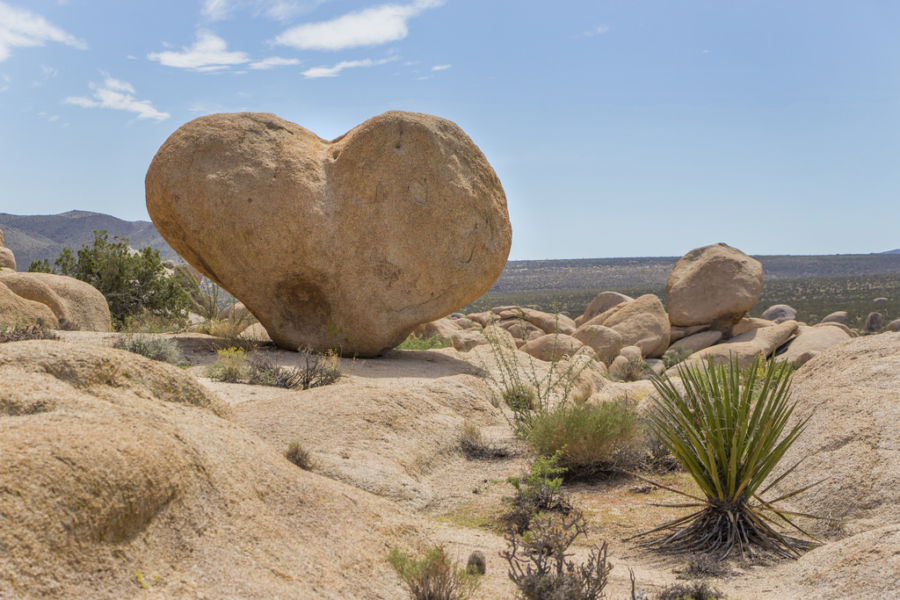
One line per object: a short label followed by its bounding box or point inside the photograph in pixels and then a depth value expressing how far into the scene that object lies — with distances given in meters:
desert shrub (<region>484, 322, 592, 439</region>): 8.13
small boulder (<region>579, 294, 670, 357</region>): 20.69
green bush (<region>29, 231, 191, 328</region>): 17.98
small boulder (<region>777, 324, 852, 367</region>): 18.58
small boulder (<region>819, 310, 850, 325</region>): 31.70
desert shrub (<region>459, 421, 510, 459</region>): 7.59
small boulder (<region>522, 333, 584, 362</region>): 15.48
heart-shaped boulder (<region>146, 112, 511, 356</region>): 10.95
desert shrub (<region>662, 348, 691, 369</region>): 19.23
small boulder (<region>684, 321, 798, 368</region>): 17.86
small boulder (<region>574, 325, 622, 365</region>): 18.48
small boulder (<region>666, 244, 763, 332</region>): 20.95
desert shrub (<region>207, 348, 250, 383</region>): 9.52
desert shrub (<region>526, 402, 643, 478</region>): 6.77
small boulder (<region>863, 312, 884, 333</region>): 31.18
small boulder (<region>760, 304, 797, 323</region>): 31.41
